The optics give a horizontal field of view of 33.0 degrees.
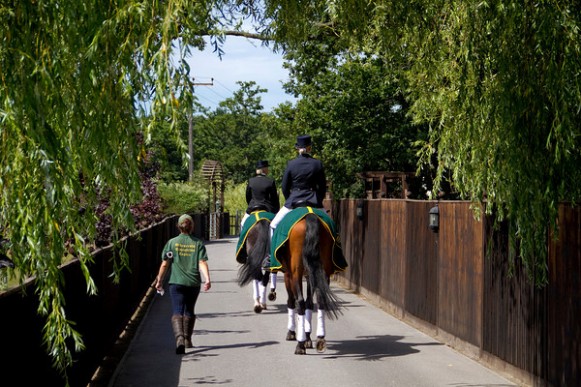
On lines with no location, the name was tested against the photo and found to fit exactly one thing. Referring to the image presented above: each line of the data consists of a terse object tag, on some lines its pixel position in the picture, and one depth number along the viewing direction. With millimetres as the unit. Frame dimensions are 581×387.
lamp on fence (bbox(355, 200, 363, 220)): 19969
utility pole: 71250
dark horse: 14938
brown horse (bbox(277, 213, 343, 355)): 11938
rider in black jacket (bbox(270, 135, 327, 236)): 12875
